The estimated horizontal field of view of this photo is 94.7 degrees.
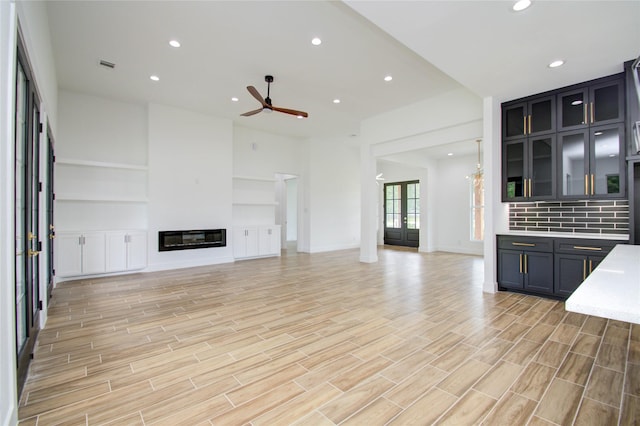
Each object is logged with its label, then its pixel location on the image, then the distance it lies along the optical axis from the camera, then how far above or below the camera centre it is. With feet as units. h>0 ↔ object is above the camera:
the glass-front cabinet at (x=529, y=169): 13.87 +2.19
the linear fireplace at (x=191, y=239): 20.29 -1.81
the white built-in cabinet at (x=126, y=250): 18.20 -2.31
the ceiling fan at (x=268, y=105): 14.92 +5.57
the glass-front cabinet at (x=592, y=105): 12.05 +4.67
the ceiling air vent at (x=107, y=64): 14.46 +7.51
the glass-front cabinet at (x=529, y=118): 13.73 +4.67
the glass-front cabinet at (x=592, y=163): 12.05 +2.19
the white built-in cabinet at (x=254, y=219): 24.60 -0.43
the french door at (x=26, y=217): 7.04 -0.07
